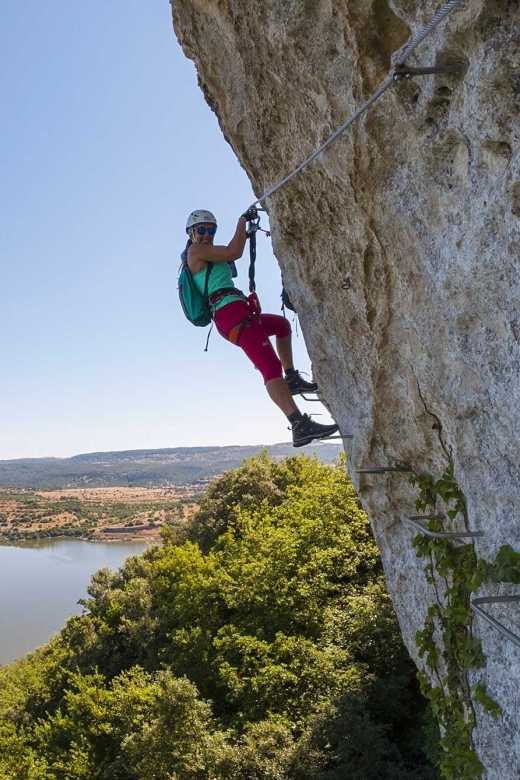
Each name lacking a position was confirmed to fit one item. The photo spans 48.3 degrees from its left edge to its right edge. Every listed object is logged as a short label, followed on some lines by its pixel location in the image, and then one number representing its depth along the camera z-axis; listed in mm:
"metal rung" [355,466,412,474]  4074
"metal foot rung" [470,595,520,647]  2359
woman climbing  4496
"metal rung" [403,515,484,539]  2819
